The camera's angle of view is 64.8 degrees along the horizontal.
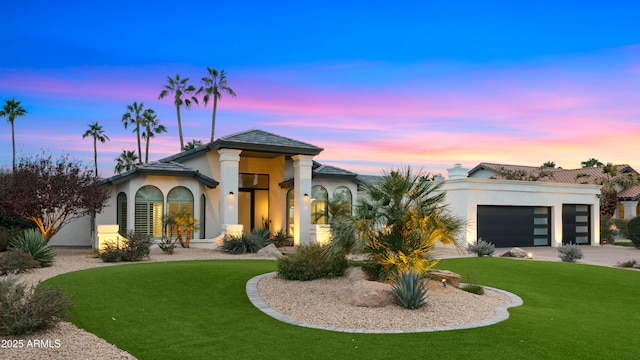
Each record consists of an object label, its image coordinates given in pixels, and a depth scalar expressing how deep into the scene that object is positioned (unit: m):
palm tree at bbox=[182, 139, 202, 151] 47.69
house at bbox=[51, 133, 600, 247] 23.12
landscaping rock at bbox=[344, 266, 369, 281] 11.87
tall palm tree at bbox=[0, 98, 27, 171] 50.12
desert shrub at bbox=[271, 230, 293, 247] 25.25
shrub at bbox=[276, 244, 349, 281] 12.73
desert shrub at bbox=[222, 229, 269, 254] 21.19
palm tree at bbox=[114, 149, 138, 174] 48.84
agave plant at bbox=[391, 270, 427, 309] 9.52
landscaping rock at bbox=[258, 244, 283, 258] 19.94
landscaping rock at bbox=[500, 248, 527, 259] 21.68
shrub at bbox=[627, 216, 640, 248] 29.00
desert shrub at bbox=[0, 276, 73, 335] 7.45
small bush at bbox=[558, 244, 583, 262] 19.92
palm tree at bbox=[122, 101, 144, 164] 50.72
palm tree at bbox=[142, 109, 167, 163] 50.62
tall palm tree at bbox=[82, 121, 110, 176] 52.66
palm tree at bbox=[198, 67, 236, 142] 48.47
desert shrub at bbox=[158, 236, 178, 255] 19.81
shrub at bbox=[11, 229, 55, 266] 15.41
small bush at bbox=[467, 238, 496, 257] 20.84
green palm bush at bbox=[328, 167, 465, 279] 11.42
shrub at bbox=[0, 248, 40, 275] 13.76
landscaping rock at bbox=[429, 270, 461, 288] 12.28
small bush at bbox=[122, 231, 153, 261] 17.09
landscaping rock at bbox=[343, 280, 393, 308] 9.71
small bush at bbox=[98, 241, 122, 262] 16.67
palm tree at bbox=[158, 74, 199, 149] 49.00
